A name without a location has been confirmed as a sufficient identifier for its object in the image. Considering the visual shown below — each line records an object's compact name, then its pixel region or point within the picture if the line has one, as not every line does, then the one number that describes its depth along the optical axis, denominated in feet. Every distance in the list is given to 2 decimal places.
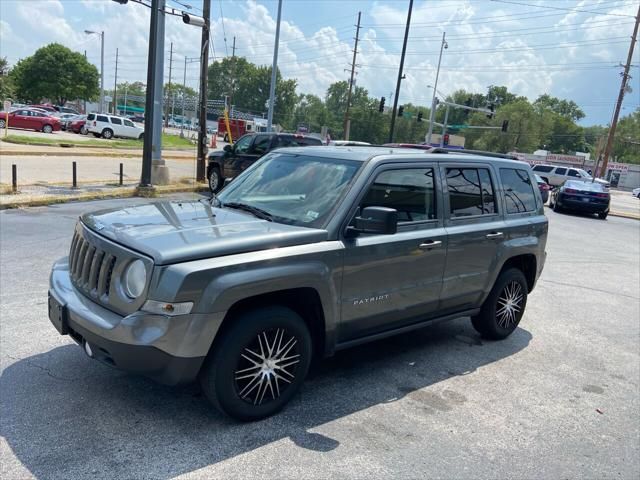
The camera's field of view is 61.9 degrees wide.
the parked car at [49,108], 172.16
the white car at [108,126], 129.08
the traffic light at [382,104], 135.62
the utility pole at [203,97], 56.90
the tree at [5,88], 163.53
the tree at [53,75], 224.94
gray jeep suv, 10.28
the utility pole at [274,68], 84.95
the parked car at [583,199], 69.26
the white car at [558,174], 123.85
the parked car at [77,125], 134.17
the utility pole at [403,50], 100.53
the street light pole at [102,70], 189.62
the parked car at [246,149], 50.70
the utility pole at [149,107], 46.69
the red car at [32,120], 121.49
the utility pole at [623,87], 120.11
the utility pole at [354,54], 189.30
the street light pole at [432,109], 154.09
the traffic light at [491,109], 143.58
